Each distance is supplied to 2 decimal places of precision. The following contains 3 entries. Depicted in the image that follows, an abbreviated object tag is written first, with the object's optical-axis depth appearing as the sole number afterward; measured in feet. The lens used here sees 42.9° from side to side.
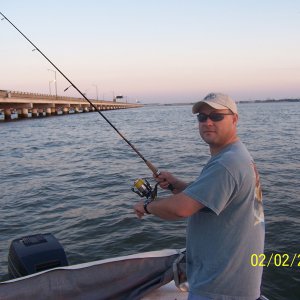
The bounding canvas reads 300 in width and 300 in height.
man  7.16
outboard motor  13.03
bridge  159.88
